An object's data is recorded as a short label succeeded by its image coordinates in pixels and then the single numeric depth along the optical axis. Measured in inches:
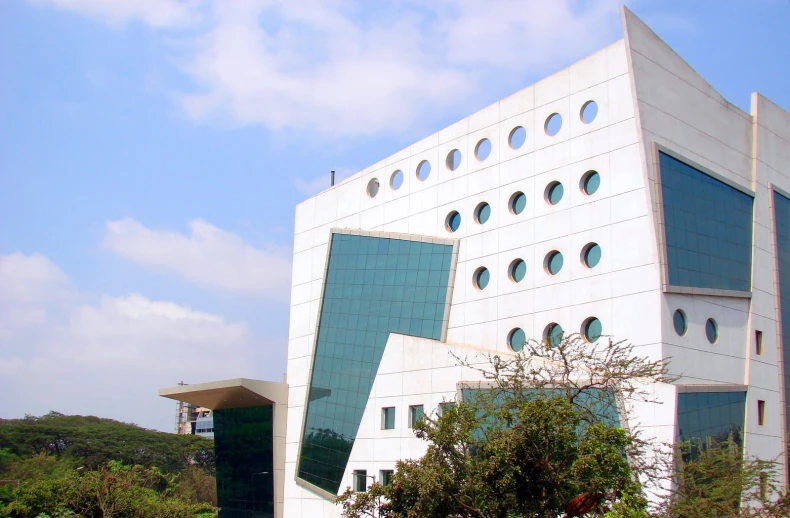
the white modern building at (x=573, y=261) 981.8
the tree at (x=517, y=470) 574.7
